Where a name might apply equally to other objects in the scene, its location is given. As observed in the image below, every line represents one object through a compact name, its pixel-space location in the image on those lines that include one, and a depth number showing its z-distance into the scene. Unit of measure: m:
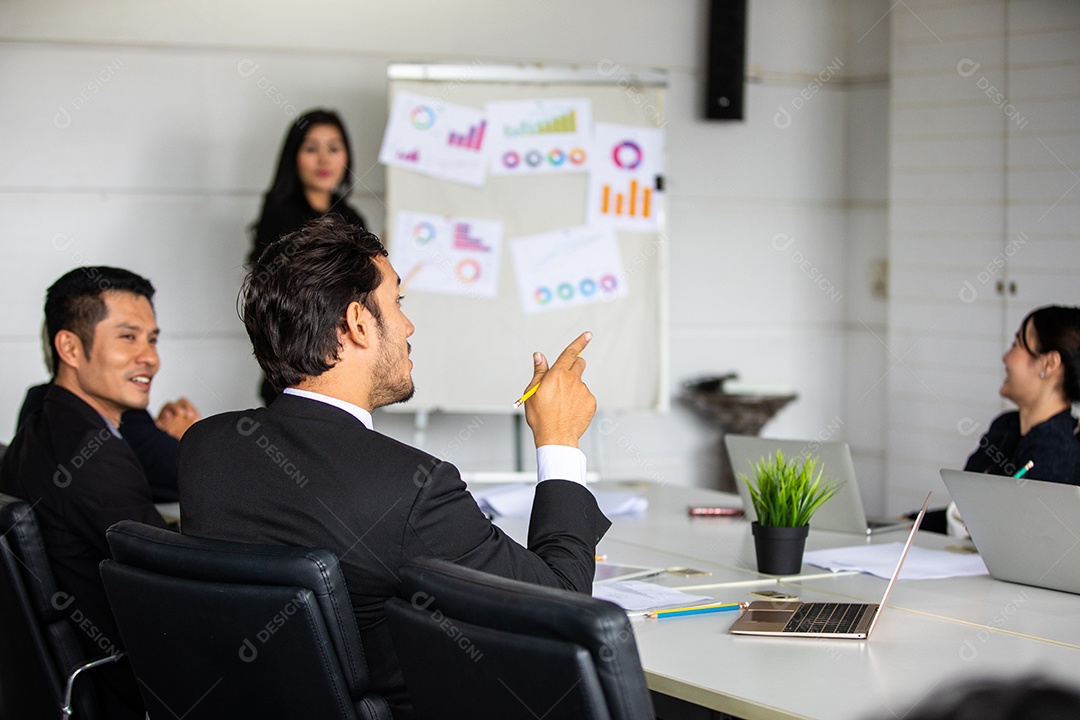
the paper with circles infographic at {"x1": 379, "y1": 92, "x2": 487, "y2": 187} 4.77
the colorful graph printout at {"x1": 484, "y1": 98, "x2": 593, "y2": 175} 4.88
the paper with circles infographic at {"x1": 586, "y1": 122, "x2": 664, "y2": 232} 4.97
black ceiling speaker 5.54
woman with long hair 4.52
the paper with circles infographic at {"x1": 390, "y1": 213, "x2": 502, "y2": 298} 4.80
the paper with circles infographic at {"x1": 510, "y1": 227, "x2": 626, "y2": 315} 4.95
